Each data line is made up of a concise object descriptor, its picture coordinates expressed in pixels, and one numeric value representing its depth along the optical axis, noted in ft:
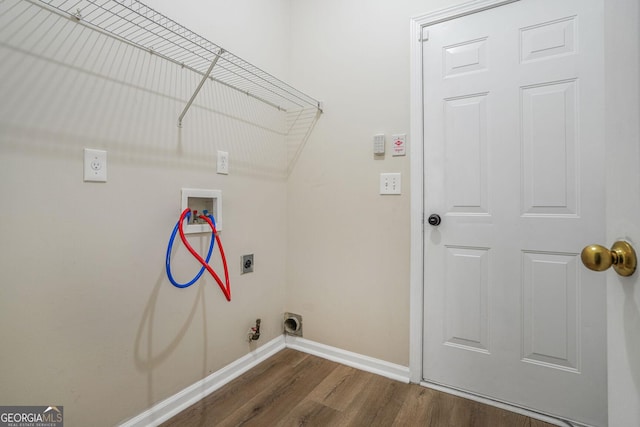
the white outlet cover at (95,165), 3.77
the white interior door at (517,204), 4.36
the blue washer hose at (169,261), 4.40
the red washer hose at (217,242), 4.55
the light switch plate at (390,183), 5.70
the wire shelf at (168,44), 3.73
